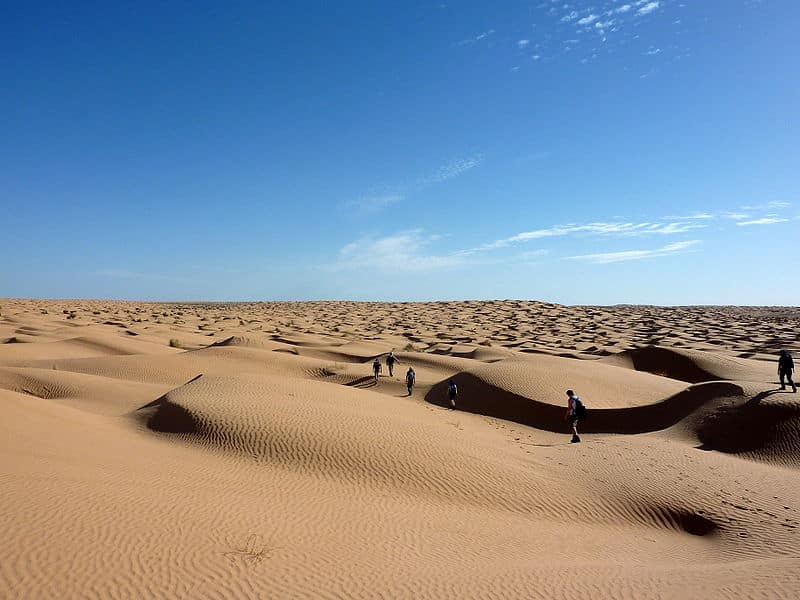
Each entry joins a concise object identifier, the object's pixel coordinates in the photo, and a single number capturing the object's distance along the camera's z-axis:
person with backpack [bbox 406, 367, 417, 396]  20.61
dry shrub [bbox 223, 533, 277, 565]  6.10
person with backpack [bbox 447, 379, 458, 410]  18.56
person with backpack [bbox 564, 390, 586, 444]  13.88
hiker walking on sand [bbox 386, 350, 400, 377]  23.23
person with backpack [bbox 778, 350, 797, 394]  15.50
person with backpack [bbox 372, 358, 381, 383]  22.48
